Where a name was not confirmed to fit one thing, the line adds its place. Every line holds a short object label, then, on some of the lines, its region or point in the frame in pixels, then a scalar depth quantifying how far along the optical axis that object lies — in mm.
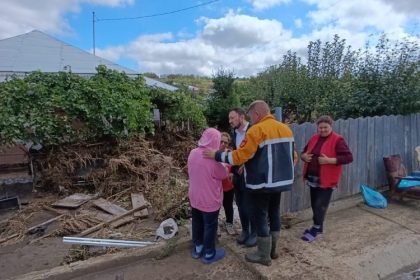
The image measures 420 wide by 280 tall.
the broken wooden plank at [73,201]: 5934
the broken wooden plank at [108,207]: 5617
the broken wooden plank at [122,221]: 5062
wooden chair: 5639
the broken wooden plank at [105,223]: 4765
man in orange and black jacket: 3426
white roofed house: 12180
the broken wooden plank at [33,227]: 4734
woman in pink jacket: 3756
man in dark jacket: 4039
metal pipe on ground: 4227
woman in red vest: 4184
